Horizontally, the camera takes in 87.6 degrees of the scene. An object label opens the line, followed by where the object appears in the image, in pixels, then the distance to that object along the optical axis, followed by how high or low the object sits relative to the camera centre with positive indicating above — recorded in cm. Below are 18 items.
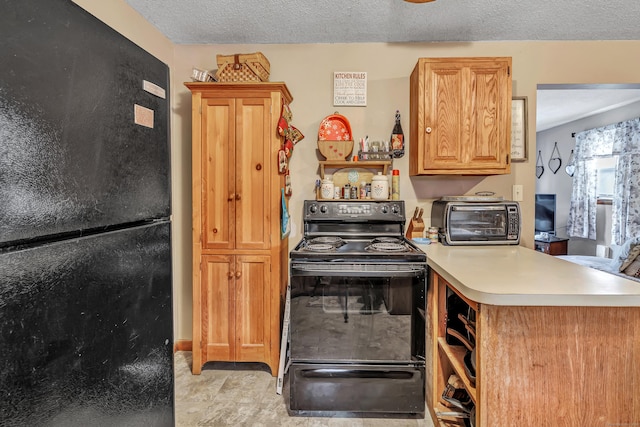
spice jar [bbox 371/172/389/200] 237 +7
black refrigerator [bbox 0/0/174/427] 53 -5
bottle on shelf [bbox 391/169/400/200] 240 +9
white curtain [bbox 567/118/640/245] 394 +24
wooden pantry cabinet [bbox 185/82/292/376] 219 -20
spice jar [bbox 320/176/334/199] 239 +6
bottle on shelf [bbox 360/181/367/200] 243 +4
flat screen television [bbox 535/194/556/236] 539 -25
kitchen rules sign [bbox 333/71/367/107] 250 +82
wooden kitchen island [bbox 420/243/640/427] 118 -57
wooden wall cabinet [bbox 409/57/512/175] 211 +53
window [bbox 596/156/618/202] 449 +28
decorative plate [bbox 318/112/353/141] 246 +51
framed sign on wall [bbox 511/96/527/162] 244 +51
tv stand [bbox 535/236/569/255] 502 -72
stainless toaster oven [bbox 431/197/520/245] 221 -16
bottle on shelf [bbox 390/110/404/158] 243 +42
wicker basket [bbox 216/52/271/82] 221 +86
